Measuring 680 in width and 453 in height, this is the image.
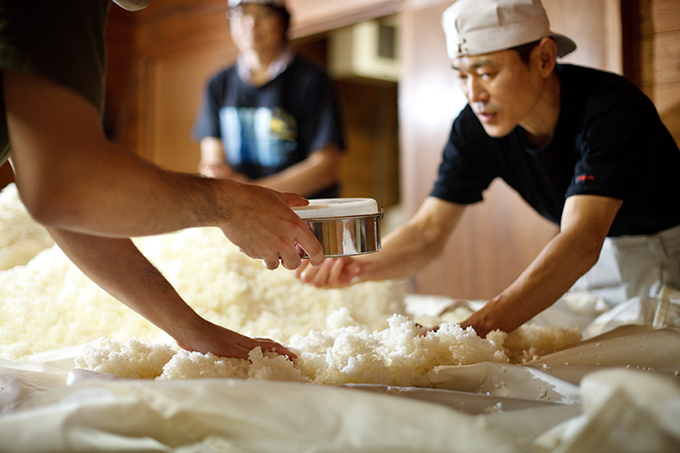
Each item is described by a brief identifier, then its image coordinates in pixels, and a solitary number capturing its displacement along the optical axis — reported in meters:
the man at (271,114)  2.35
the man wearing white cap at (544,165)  1.06
